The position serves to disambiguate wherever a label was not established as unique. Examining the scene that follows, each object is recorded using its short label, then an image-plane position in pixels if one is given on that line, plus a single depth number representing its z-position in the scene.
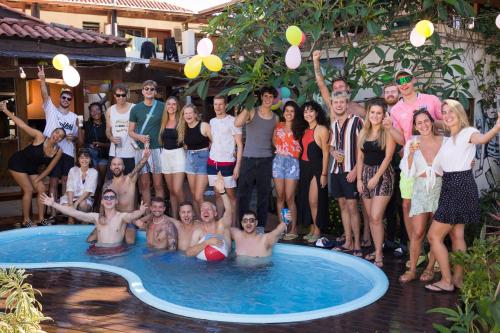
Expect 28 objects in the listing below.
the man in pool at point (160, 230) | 6.59
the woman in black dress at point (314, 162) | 6.59
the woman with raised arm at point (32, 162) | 7.80
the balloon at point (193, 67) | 6.41
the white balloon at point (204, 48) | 6.41
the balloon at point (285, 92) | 7.87
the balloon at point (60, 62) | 7.45
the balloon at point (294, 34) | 6.13
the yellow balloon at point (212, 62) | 6.41
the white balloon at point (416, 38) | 5.85
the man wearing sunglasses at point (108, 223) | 6.85
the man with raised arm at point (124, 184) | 7.23
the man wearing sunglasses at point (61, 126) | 7.96
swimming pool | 4.93
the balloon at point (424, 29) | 5.82
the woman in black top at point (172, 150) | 7.20
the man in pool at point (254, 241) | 6.39
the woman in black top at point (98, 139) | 8.25
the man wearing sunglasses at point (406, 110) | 5.51
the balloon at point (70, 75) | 7.46
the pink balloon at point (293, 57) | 6.34
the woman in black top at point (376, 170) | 5.61
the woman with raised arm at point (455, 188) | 4.66
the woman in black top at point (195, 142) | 7.07
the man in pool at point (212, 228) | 6.30
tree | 6.45
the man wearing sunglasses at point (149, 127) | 7.36
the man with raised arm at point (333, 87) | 6.24
